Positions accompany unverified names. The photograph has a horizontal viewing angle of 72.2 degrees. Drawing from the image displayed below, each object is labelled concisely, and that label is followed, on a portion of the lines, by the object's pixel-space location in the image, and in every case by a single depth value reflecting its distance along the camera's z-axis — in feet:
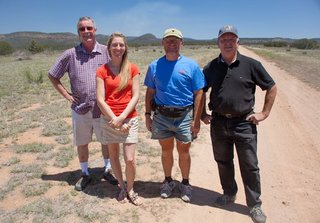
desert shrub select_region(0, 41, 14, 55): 134.94
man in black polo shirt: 7.71
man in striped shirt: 9.28
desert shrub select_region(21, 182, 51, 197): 9.87
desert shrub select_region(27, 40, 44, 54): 124.37
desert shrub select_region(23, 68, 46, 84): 33.83
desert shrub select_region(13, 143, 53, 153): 13.92
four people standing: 7.81
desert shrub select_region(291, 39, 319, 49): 186.70
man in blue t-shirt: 8.13
